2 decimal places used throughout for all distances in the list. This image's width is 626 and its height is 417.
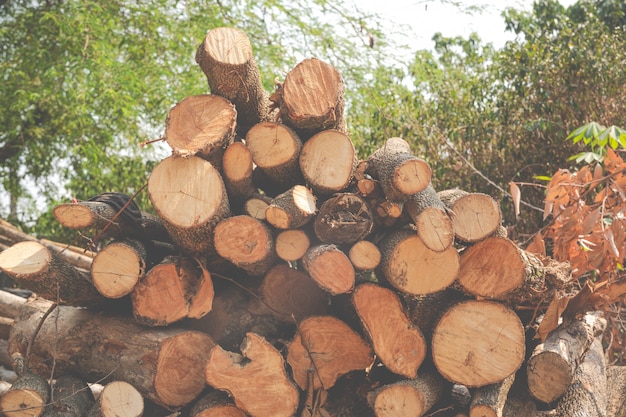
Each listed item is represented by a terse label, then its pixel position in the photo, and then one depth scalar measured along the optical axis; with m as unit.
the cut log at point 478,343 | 2.38
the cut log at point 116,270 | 2.48
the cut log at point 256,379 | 2.33
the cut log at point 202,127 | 2.39
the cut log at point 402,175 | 2.33
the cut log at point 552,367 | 2.51
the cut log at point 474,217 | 2.35
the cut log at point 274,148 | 2.52
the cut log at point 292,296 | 2.60
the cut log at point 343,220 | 2.33
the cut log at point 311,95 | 2.49
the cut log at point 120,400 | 2.44
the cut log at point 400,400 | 2.33
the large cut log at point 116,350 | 2.51
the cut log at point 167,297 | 2.51
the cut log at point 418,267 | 2.35
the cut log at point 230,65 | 2.50
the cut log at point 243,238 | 2.38
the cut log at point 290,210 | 2.33
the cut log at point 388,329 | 2.39
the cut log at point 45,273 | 2.45
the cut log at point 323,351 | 2.50
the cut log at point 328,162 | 2.47
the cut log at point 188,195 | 2.35
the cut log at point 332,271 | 2.28
